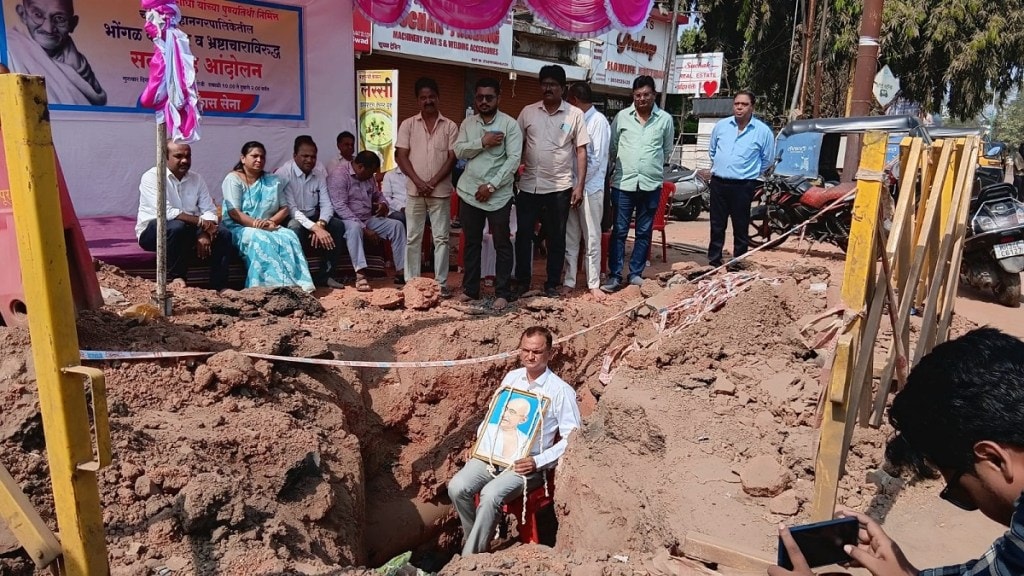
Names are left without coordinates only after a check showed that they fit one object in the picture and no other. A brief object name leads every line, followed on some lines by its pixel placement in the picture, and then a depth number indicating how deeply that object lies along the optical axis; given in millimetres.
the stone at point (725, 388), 4277
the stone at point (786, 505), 3139
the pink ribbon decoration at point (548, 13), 7297
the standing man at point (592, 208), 6457
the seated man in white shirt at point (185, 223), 5449
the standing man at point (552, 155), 6070
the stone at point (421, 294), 5766
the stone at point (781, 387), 4066
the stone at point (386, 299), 5789
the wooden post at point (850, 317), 2486
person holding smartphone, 1396
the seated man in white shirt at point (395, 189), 7555
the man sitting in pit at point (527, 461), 4172
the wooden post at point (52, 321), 1676
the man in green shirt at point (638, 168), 6465
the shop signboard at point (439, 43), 13461
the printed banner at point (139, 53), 6285
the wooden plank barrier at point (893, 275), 2537
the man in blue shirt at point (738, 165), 6809
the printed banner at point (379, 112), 9273
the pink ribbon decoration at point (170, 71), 4168
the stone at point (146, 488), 2752
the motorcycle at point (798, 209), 9102
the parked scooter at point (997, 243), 7047
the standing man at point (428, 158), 6070
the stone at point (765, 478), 3273
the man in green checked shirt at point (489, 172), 5812
